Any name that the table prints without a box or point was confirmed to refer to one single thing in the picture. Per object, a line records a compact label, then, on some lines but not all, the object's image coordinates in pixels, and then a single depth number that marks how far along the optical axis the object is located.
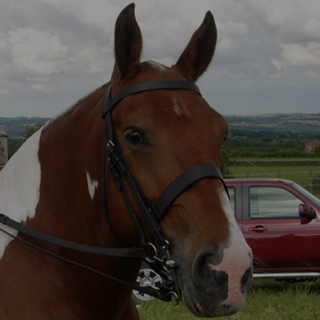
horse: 2.25
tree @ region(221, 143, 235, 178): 17.15
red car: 8.80
